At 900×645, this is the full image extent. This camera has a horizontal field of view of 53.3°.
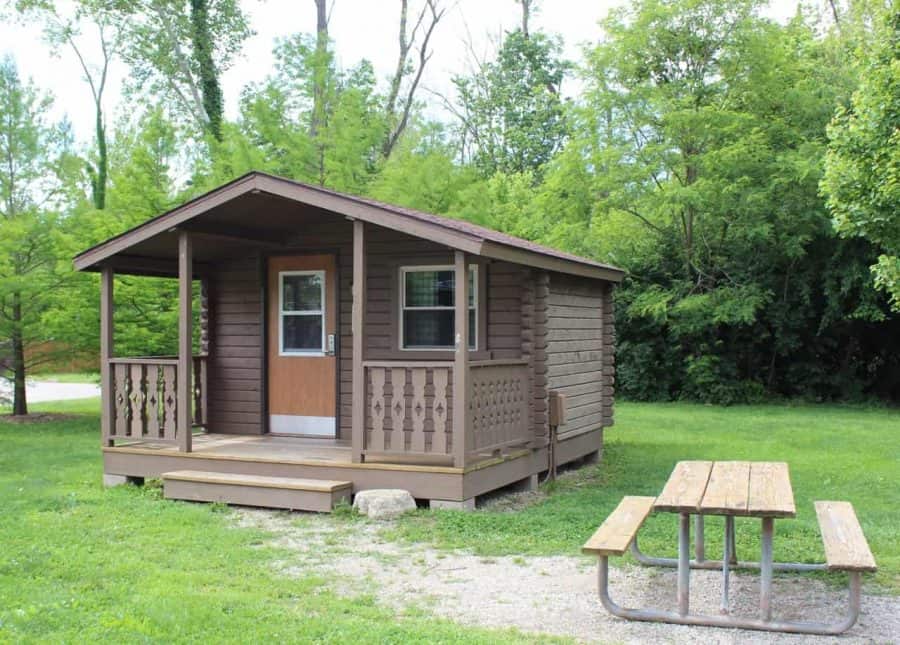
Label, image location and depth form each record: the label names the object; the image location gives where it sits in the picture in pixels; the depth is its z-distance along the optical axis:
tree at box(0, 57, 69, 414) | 14.37
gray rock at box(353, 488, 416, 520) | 7.39
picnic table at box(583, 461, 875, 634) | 4.42
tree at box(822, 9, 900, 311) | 10.88
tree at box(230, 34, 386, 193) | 16.19
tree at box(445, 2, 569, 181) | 31.28
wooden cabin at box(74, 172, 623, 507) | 7.73
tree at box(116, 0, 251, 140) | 23.69
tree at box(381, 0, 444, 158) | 26.62
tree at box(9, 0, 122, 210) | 23.97
